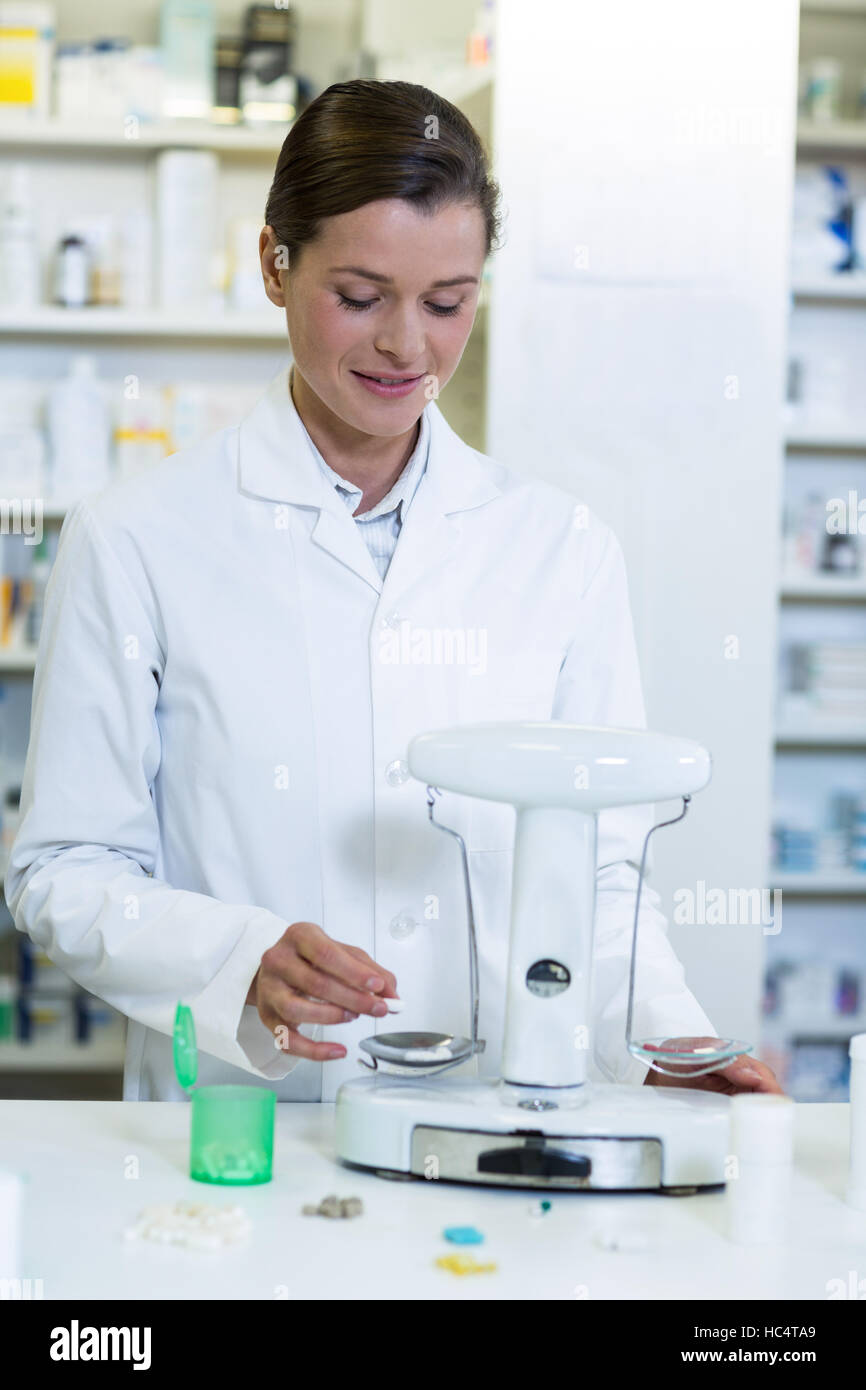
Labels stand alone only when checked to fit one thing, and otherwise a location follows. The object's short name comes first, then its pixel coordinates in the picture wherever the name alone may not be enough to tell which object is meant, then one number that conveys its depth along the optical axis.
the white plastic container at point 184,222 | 3.22
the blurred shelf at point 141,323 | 3.21
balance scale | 1.03
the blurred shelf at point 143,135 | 3.22
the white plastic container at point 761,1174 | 0.96
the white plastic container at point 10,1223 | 0.85
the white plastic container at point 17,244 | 3.20
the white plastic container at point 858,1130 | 1.03
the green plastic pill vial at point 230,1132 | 1.04
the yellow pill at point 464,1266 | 0.89
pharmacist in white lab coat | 1.28
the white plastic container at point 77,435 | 3.23
